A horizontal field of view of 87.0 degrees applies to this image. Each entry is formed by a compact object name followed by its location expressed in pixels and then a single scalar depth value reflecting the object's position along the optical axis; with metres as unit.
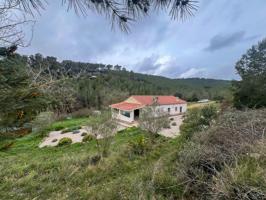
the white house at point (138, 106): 18.11
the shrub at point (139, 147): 7.22
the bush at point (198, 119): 6.86
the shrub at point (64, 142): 12.05
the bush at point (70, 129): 16.39
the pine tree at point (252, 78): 11.01
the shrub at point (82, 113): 22.55
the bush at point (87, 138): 12.17
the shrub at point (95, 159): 6.38
